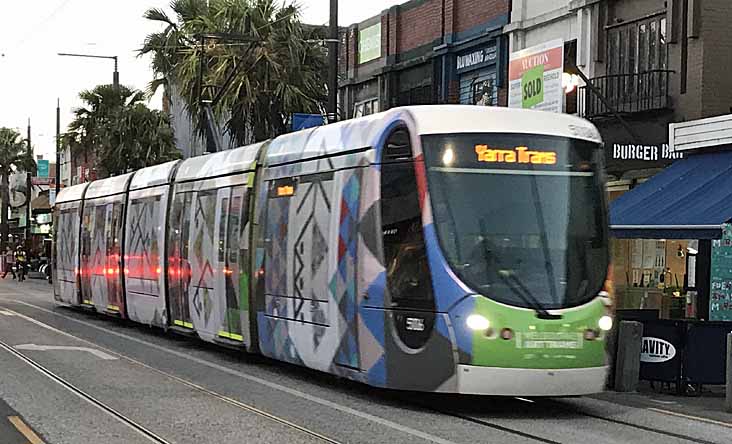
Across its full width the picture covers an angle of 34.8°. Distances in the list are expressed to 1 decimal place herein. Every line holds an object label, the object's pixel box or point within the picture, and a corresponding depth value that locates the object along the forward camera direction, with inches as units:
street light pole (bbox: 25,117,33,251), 2573.8
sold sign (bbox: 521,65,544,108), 977.5
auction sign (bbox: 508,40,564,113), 950.4
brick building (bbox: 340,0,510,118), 1107.9
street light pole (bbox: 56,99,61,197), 2216.8
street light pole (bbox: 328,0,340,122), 922.1
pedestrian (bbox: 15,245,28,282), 2197.3
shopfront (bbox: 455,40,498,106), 1101.1
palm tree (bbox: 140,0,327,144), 1227.9
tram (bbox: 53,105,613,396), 459.5
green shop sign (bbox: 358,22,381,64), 1336.1
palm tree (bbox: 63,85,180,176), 1621.6
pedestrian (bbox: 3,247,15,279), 2427.9
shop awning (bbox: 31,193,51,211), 2920.8
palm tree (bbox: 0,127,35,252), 2888.8
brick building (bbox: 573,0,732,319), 765.9
